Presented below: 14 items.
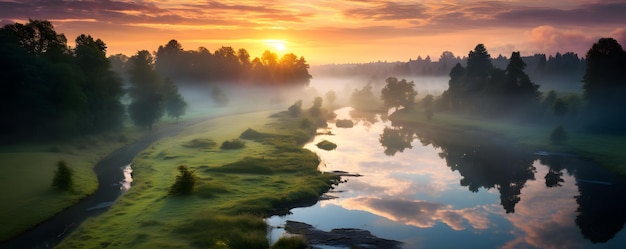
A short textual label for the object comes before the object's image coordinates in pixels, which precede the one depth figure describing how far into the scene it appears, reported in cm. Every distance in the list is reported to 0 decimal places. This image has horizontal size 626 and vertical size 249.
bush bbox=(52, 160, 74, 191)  5106
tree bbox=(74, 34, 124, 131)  9169
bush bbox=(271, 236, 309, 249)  3581
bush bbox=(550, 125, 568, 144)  8306
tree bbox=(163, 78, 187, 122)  12412
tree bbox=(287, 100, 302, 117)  14016
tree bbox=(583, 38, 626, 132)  9188
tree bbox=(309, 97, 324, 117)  14019
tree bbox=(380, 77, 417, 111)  15112
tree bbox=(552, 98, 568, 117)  9488
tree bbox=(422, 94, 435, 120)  13250
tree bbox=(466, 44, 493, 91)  13624
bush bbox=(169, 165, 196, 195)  4762
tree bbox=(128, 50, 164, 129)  10438
